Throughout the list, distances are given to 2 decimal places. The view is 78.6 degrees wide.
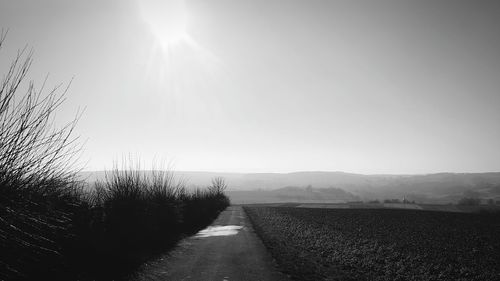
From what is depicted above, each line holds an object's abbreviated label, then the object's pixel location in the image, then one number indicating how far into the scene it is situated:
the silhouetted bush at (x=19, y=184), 4.06
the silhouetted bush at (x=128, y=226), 11.45
